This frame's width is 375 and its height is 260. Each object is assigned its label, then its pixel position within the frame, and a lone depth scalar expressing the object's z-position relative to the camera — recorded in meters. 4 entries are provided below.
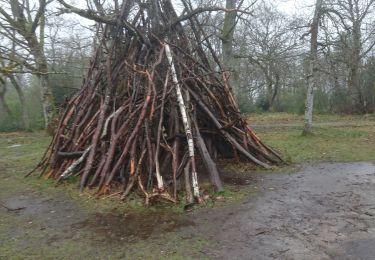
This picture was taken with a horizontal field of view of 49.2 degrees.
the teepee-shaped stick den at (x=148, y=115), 6.54
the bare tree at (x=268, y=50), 17.37
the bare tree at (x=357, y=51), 18.86
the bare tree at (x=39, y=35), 10.36
